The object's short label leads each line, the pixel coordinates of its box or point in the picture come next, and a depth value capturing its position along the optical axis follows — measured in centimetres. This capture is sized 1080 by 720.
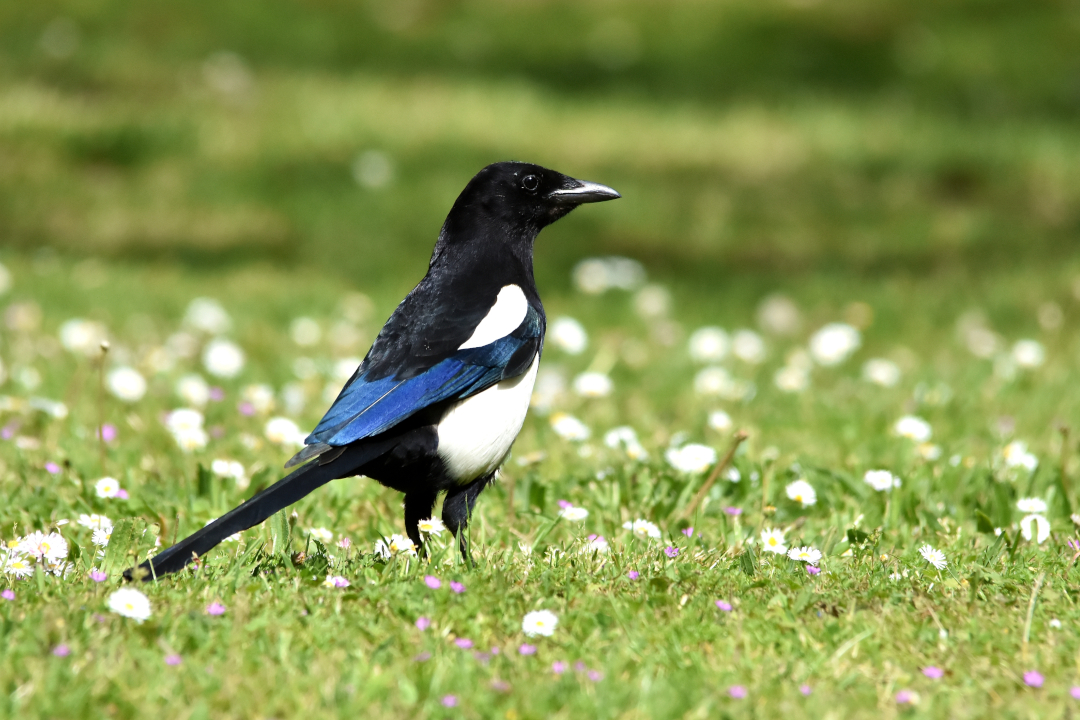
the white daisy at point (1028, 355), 1118
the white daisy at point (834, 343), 1187
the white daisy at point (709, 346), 1224
